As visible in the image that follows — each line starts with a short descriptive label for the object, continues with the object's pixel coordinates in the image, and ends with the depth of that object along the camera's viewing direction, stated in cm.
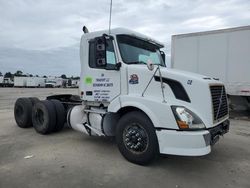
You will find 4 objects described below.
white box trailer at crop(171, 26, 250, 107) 771
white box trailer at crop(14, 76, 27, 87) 4557
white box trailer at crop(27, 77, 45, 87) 4556
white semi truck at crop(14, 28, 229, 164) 318
